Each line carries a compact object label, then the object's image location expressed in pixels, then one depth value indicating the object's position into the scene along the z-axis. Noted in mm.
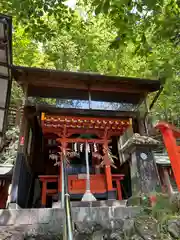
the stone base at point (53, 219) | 4367
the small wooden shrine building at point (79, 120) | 7078
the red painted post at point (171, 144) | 4386
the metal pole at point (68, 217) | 1548
